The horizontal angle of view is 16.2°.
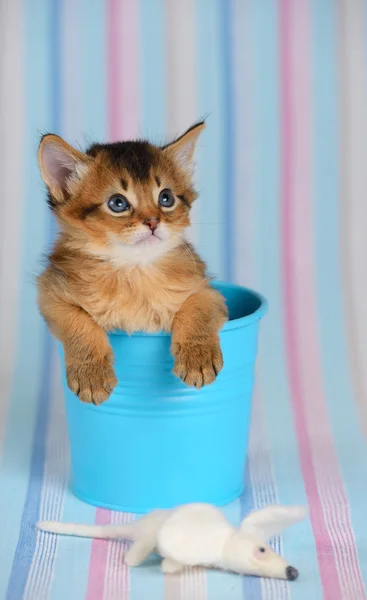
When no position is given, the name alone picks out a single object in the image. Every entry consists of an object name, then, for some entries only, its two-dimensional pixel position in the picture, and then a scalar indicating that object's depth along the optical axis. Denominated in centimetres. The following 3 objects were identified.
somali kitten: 78
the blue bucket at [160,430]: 81
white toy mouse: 73
